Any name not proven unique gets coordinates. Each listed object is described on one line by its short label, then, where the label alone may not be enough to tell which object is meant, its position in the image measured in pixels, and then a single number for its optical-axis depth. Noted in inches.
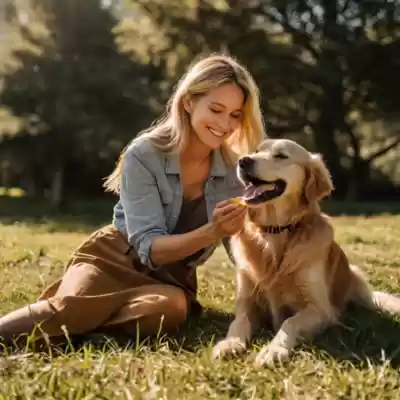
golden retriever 120.2
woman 111.0
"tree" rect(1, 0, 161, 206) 569.6
